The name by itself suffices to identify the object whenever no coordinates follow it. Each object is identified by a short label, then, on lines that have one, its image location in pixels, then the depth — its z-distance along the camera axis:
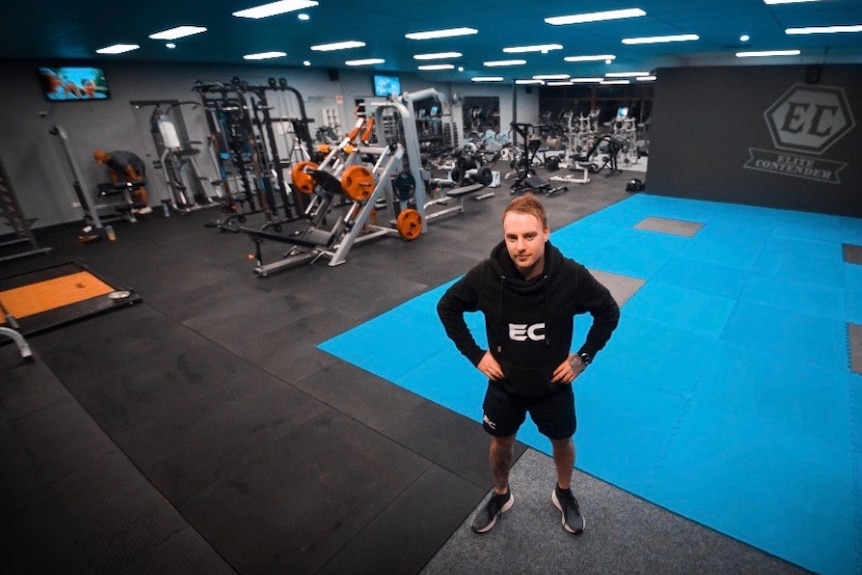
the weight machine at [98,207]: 6.89
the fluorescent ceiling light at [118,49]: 6.61
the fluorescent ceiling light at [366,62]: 10.38
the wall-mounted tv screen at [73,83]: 7.92
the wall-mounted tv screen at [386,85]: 13.64
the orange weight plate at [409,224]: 6.36
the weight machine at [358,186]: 5.65
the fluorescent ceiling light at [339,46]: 7.41
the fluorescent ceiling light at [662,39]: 7.43
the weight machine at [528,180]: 9.14
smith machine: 6.55
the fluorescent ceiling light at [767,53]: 9.90
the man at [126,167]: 8.25
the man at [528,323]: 1.49
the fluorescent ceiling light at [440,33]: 6.39
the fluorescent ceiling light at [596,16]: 5.21
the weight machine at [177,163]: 8.54
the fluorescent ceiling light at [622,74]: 14.48
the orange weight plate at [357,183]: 5.58
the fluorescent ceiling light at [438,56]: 9.36
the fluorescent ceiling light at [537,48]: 8.54
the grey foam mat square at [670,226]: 6.36
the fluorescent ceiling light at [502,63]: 11.25
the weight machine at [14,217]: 6.42
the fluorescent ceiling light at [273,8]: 4.41
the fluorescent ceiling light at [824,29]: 6.35
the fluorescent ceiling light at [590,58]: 10.87
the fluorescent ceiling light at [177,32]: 5.50
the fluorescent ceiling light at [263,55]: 8.38
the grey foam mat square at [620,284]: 4.27
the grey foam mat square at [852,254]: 5.06
